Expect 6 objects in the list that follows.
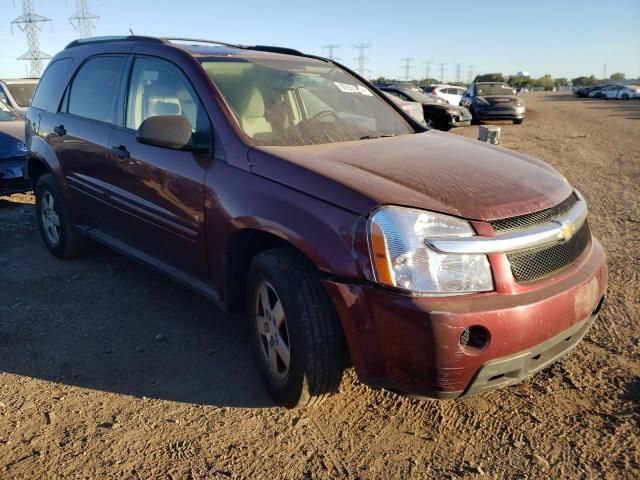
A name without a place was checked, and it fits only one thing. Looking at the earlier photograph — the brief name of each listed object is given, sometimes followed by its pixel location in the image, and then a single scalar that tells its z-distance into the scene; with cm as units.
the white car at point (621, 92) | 5191
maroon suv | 215
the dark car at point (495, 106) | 1905
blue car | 681
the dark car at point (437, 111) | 1140
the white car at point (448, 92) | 2427
